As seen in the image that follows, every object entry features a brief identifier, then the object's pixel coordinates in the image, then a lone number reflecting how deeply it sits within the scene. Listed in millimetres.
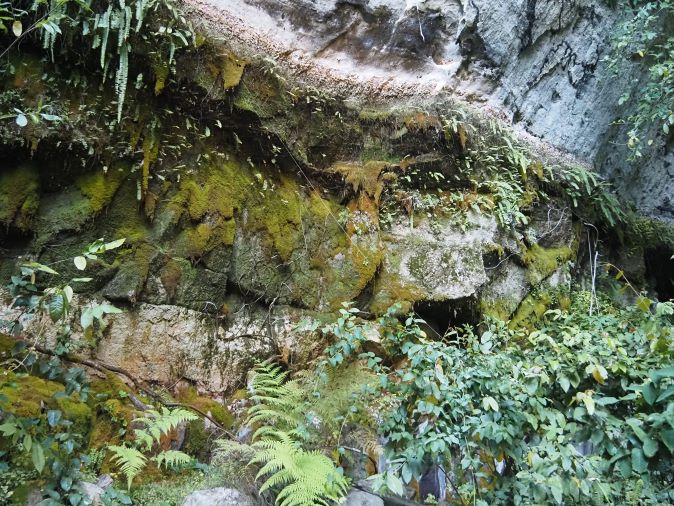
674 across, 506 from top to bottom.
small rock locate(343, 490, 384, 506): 3443
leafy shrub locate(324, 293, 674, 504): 2203
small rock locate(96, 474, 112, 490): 3207
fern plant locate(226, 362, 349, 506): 3029
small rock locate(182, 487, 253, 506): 3098
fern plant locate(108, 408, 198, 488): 3143
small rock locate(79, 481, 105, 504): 2829
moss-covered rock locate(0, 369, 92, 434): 3072
